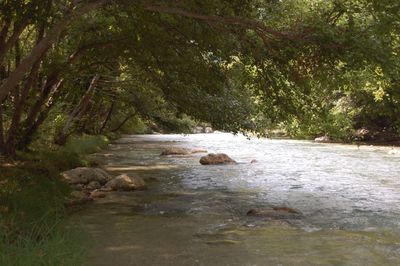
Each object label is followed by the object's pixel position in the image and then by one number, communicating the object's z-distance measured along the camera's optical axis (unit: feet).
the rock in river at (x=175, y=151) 98.17
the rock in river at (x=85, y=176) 50.17
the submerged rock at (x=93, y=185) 48.41
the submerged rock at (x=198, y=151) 102.99
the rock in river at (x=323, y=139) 141.79
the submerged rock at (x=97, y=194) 44.10
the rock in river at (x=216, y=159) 79.23
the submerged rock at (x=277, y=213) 36.81
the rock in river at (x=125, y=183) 49.09
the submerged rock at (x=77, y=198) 39.09
